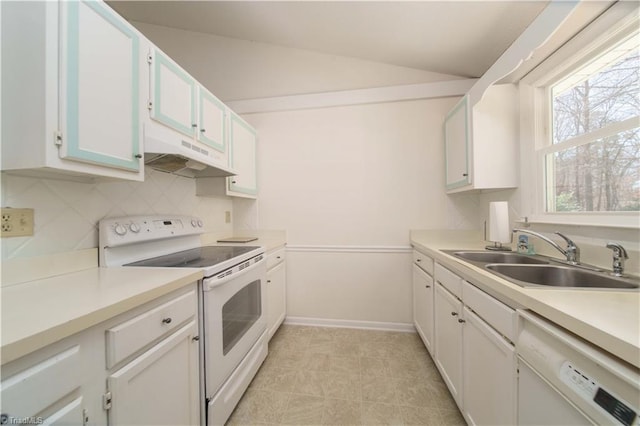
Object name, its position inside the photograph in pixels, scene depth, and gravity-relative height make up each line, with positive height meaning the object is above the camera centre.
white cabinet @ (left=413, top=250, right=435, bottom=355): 1.72 -0.69
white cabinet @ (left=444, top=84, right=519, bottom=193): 1.71 +0.56
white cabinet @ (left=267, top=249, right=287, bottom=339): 2.00 -0.72
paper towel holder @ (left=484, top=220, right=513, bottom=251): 1.65 -0.25
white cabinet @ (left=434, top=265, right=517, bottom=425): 0.88 -0.65
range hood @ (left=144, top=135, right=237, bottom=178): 1.17 +0.33
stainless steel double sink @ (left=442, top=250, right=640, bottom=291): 0.95 -0.30
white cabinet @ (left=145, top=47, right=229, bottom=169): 1.25 +0.68
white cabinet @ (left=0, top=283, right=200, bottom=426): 0.53 -0.47
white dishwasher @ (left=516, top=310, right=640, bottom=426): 0.50 -0.43
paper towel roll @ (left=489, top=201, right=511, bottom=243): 1.57 -0.06
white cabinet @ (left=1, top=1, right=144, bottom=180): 0.81 +0.48
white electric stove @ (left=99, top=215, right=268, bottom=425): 1.14 -0.42
